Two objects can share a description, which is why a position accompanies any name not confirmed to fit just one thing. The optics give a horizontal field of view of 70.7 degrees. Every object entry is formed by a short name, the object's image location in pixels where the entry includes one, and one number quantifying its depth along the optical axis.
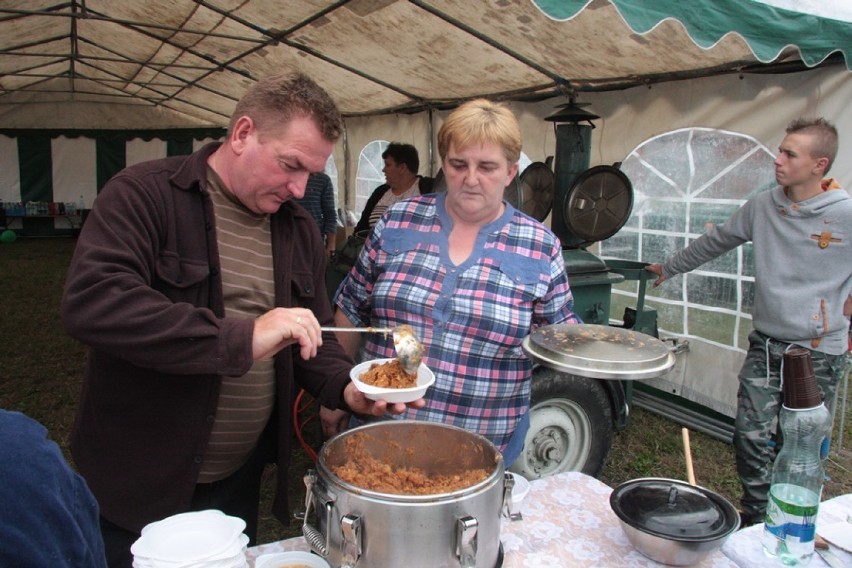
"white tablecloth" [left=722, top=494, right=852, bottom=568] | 1.51
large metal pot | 1.14
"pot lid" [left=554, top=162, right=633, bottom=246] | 4.21
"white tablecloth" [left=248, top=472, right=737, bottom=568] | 1.49
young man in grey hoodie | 3.10
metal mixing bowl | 1.38
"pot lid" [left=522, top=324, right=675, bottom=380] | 1.50
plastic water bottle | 1.40
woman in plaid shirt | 1.98
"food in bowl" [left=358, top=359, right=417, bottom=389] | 1.61
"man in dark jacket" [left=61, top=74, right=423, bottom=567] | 1.34
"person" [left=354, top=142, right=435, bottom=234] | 5.78
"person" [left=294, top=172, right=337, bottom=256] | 6.36
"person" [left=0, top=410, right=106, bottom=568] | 0.63
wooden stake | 1.62
